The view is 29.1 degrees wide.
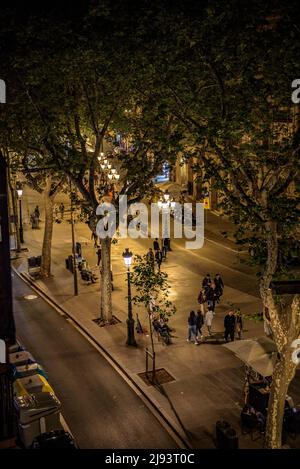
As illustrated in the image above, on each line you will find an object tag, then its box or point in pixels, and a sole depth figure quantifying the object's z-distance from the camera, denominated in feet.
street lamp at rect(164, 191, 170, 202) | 113.35
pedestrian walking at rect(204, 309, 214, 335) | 77.00
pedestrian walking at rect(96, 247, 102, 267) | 107.52
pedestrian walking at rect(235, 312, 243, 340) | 75.15
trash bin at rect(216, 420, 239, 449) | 49.88
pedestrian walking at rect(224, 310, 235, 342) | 72.59
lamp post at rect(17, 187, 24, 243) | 125.66
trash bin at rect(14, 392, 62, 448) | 52.06
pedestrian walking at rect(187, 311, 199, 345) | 73.20
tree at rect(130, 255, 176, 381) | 66.98
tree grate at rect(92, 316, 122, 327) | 82.79
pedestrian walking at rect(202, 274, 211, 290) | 84.86
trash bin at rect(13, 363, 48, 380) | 59.11
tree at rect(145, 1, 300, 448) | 47.62
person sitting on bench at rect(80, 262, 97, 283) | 101.37
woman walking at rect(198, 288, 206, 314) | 82.06
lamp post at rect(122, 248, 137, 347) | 74.49
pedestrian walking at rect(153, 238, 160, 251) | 110.01
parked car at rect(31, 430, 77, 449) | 47.67
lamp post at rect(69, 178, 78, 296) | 94.26
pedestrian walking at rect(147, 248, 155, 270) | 68.97
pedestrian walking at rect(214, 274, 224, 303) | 87.57
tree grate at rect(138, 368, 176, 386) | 65.05
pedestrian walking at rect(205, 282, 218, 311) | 82.86
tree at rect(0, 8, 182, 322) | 64.49
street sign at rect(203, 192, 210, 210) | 157.69
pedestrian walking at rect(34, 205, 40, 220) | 145.88
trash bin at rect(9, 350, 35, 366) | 61.11
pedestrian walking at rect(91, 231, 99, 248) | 113.19
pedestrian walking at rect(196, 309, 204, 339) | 73.56
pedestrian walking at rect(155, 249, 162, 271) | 107.76
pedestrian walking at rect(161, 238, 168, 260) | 113.91
